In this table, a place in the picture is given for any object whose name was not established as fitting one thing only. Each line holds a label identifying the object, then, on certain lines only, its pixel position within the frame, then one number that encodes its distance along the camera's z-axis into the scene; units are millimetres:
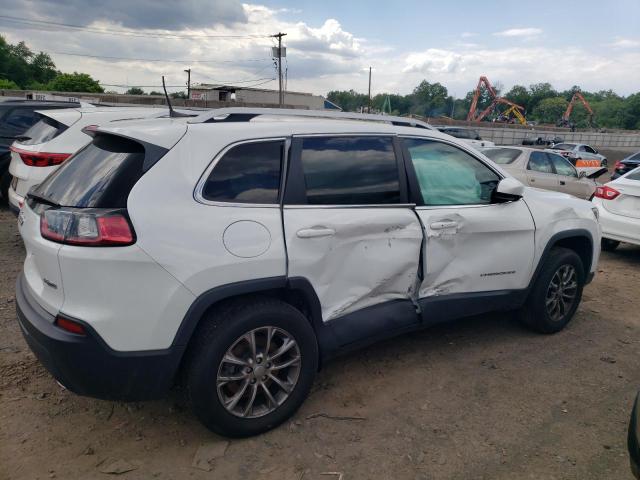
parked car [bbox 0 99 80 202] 8055
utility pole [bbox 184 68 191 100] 58338
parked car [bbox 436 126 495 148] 26712
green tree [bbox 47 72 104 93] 55281
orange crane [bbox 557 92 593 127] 69412
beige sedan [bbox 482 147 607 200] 10672
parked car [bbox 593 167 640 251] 6996
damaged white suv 2502
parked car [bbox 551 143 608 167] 23358
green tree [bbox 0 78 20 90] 51119
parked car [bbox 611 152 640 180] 16780
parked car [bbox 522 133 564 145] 33206
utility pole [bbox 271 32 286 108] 44688
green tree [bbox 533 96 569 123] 108425
